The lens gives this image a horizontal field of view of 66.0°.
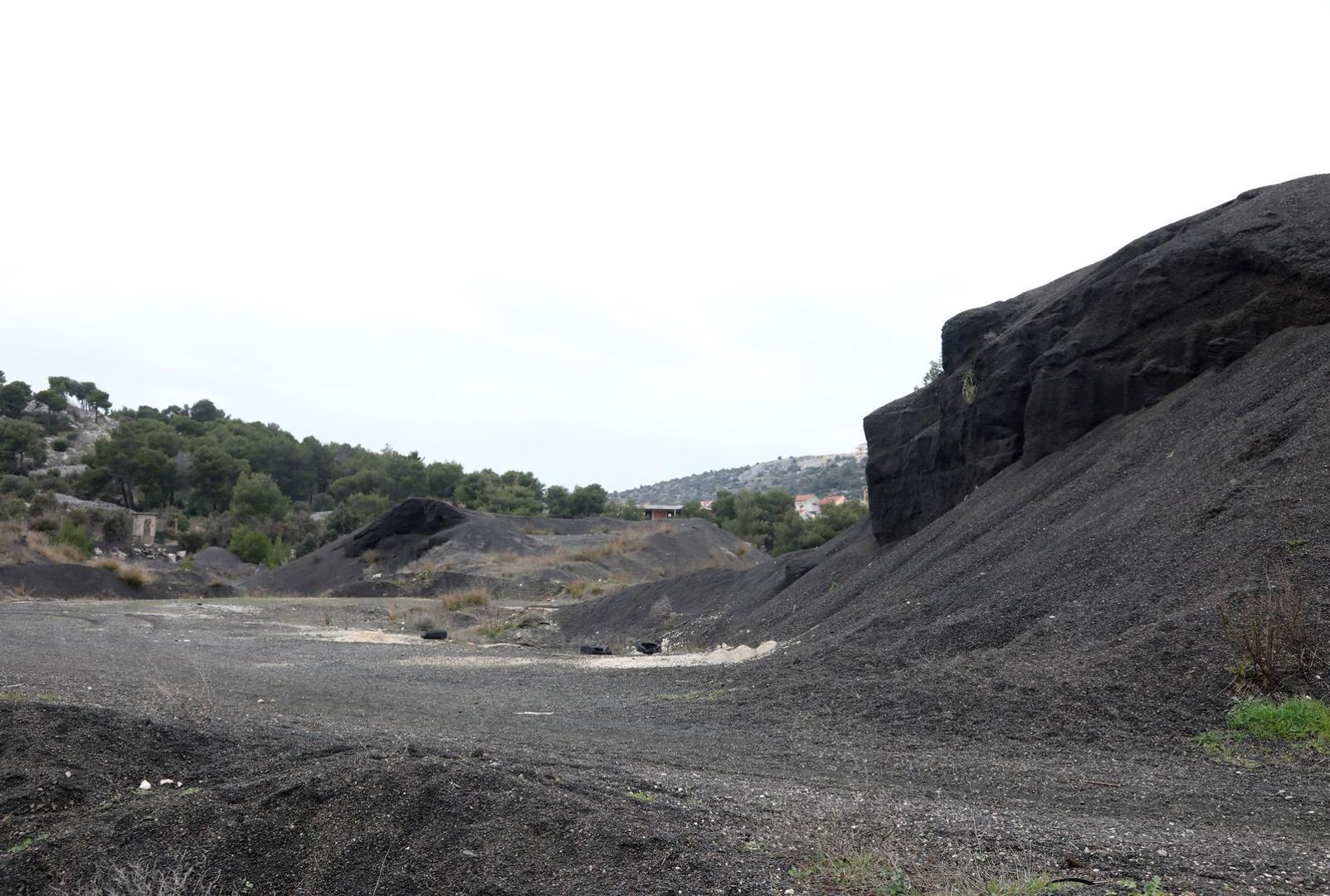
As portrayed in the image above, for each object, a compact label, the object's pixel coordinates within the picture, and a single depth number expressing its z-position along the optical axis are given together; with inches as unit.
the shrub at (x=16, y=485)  2758.4
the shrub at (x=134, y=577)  1523.1
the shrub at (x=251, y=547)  2276.1
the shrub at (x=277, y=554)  2198.6
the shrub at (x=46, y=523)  1961.1
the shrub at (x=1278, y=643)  317.1
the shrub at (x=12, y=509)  2031.3
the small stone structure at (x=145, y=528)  2374.5
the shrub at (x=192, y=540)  2428.6
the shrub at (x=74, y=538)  1808.6
